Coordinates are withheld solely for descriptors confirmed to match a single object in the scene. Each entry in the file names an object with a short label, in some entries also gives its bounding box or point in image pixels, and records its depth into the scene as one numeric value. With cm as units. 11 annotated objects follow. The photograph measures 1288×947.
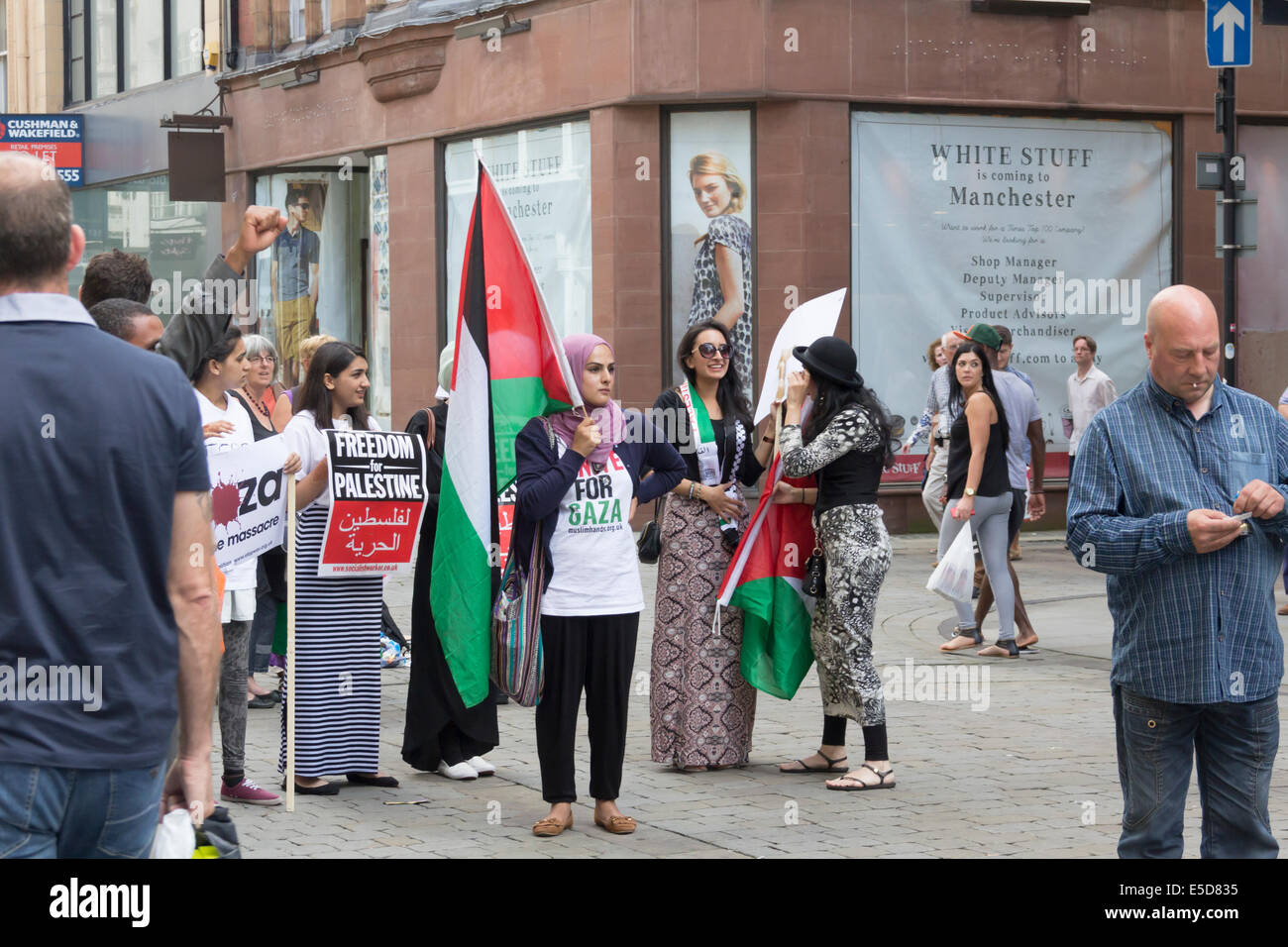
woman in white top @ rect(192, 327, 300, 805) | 718
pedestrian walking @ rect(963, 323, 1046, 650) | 1116
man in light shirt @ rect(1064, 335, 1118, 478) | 1734
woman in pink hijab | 673
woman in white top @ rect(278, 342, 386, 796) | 747
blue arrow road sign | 1421
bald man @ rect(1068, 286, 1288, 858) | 462
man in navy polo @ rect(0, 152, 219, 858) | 308
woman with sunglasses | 790
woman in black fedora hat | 764
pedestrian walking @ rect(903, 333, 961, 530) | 1249
